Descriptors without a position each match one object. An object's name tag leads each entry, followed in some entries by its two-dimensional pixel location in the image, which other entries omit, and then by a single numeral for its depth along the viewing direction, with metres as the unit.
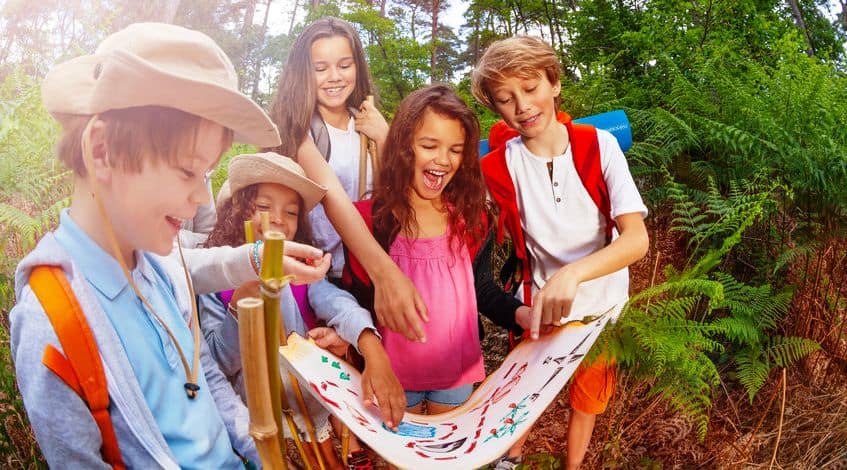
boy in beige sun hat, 0.37
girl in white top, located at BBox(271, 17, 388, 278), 1.08
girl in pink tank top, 0.95
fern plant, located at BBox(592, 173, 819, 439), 0.87
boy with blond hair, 0.97
